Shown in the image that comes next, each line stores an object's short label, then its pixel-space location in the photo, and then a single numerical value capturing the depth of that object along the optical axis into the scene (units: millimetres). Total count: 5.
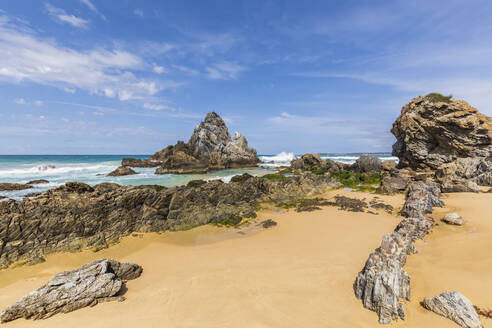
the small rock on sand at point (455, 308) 3428
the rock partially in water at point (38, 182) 24956
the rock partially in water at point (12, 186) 21344
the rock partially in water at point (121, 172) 34922
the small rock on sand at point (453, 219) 8148
